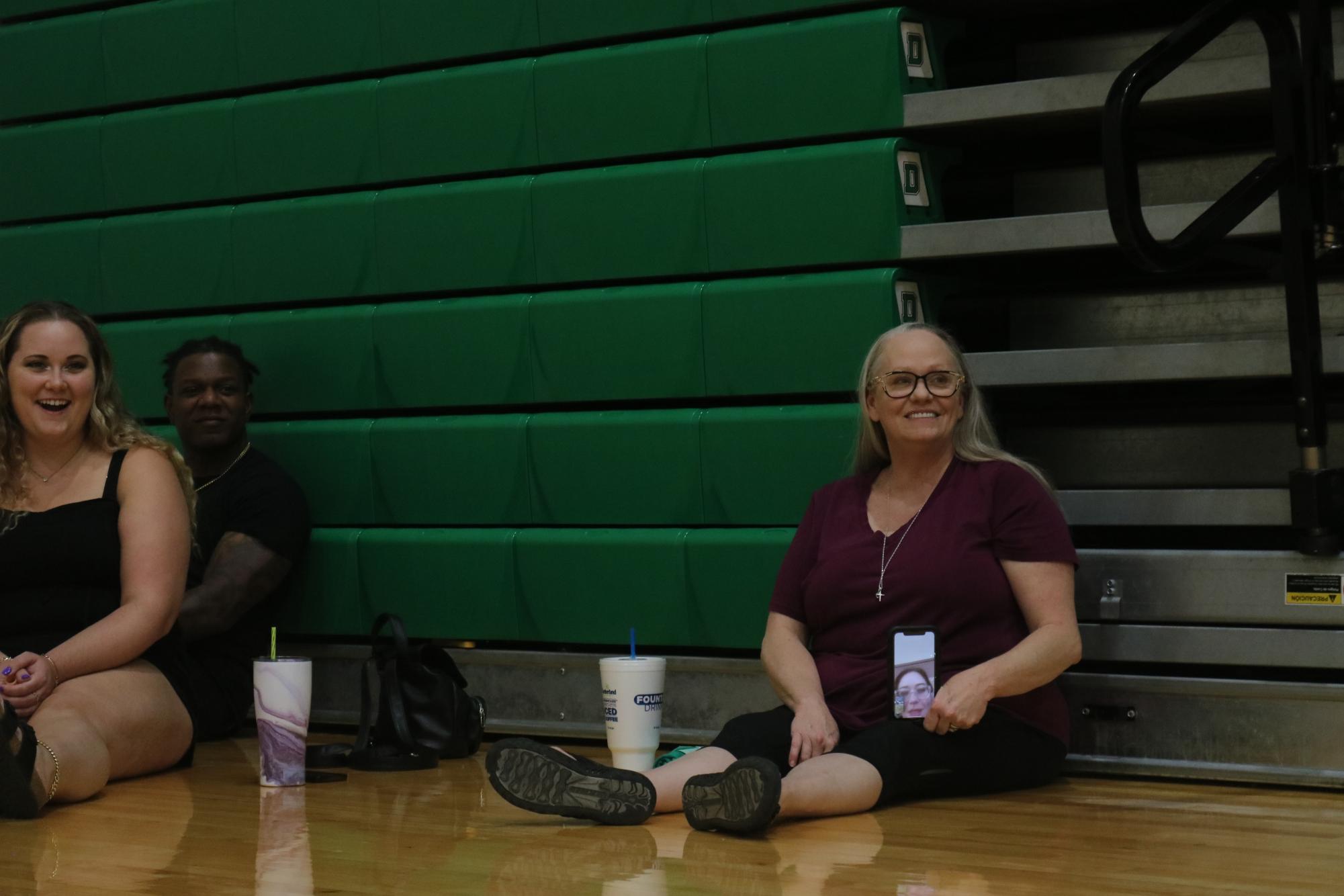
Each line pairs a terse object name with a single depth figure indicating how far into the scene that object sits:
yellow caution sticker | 3.91
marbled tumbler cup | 3.99
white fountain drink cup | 3.96
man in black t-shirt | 5.00
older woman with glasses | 3.53
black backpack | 4.42
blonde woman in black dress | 4.19
